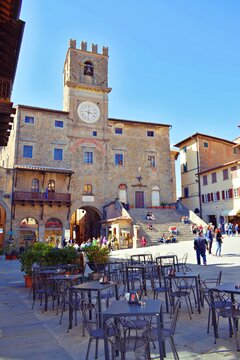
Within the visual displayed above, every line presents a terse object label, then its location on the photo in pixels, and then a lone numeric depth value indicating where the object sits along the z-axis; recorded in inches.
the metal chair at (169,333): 133.7
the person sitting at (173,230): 1012.1
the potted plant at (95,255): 427.0
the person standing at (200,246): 513.3
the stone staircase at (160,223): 983.6
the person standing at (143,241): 934.1
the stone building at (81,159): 1148.5
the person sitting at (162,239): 950.4
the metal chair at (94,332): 149.5
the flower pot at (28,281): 396.5
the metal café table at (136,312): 130.6
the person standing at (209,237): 665.2
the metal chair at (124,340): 124.5
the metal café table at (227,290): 179.4
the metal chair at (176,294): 233.8
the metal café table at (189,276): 239.8
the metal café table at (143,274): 320.7
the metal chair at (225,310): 169.9
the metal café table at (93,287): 200.8
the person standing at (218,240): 607.8
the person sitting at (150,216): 1111.1
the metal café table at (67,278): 262.9
